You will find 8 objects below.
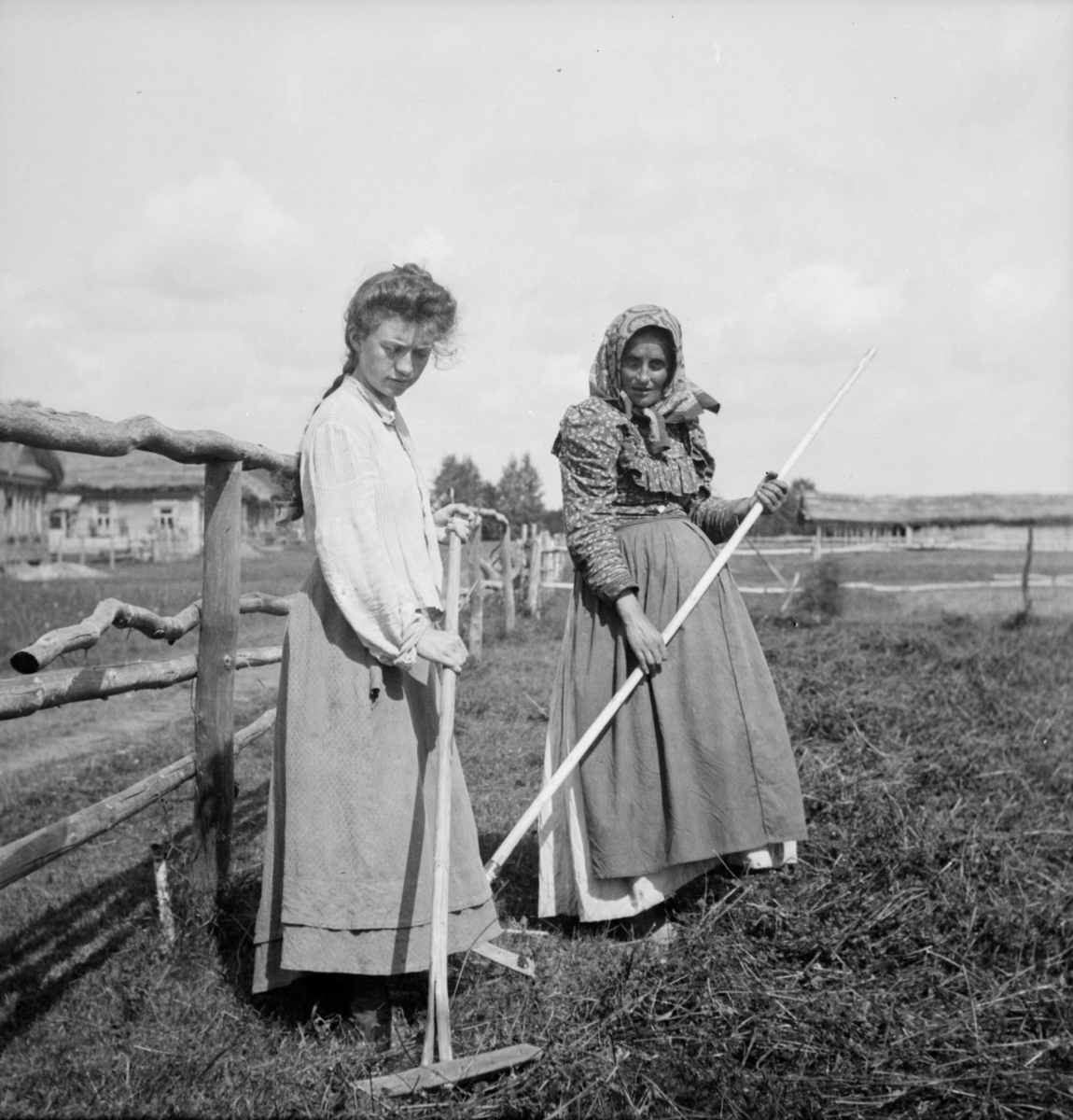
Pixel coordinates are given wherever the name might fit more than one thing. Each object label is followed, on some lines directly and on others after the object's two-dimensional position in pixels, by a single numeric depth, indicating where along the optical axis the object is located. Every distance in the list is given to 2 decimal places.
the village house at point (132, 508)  31.80
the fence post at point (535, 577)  13.46
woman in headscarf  3.06
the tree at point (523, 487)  35.22
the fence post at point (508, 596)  11.18
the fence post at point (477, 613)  9.52
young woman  2.32
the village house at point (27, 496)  24.31
